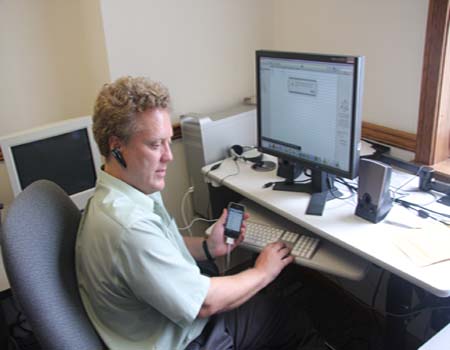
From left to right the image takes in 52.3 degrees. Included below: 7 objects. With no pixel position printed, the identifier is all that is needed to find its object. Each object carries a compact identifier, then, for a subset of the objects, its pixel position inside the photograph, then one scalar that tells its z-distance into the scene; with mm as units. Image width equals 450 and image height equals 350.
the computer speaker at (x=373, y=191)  1383
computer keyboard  1448
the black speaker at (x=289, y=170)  1727
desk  1187
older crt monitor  1600
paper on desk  1230
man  1077
